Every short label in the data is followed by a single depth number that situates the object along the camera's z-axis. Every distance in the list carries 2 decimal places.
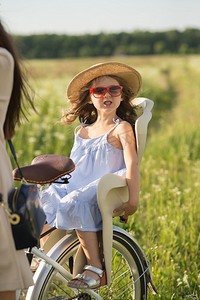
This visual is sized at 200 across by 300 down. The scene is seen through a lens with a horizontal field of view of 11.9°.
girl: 4.90
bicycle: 4.80
